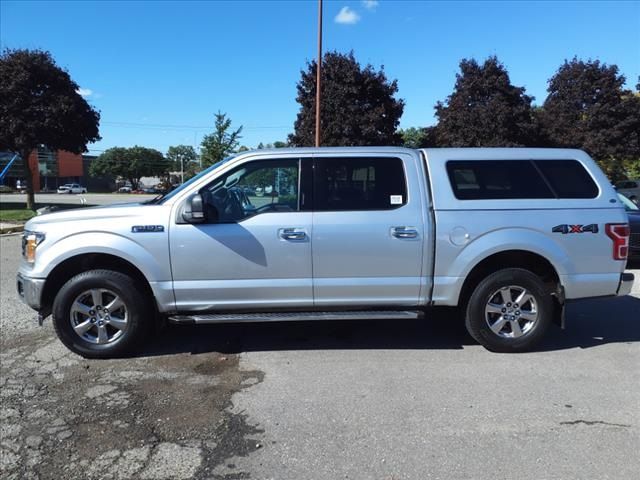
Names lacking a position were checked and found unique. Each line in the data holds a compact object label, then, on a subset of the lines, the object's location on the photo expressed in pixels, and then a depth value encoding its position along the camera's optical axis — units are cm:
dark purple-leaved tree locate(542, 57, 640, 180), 2623
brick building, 8231
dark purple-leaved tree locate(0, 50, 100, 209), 1905
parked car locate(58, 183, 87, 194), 7581
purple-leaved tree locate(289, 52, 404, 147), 2112
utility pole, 1772
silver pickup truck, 472
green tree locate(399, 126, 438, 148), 2906
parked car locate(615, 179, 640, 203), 2389
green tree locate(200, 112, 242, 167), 2444
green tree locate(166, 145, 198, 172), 11248
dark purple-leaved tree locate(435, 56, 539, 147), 2531
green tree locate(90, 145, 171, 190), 10112
